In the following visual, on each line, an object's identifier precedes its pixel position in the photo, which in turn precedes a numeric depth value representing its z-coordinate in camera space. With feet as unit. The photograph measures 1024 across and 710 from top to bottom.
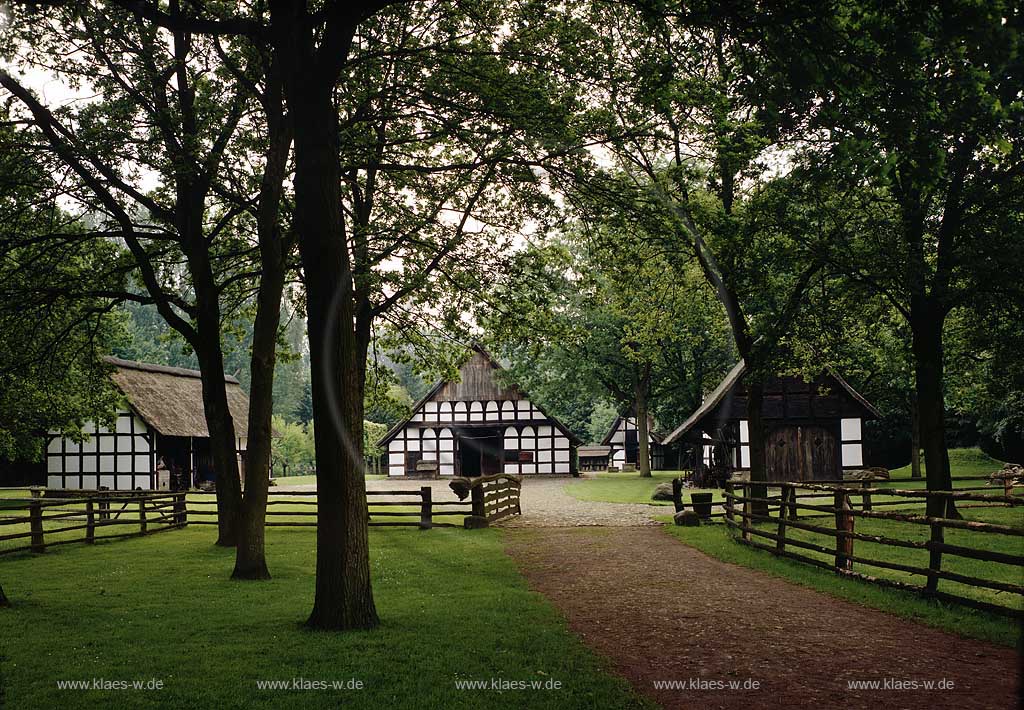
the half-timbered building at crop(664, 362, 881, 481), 115.24
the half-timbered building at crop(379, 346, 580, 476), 173.17
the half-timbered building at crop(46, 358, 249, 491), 118.01
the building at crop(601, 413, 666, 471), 241.41
